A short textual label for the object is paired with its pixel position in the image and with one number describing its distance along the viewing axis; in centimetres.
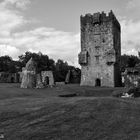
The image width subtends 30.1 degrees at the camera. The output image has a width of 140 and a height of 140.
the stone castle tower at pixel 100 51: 4641
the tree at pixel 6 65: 8925
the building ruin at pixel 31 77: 3601
